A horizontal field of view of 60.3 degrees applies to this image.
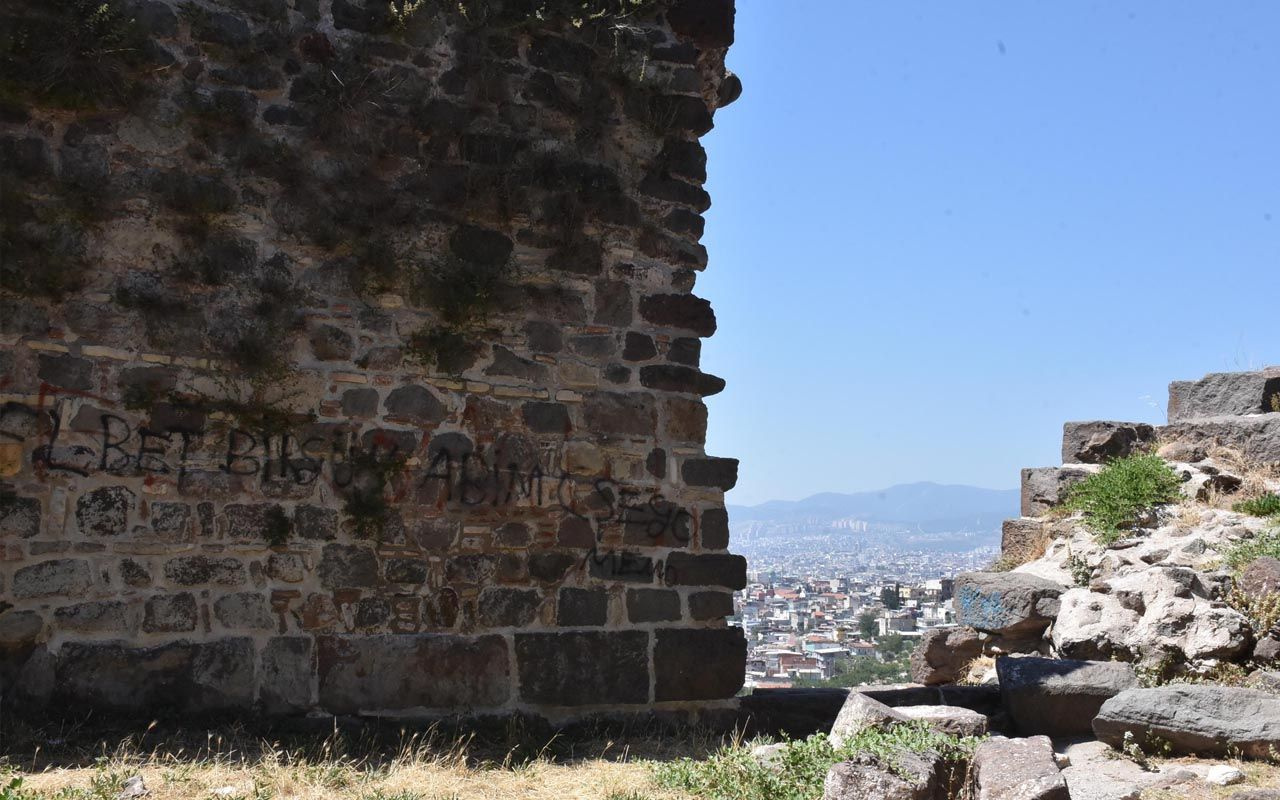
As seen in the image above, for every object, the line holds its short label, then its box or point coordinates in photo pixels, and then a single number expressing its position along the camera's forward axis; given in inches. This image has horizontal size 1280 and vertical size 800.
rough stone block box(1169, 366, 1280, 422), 409.7
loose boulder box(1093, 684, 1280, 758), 209.3
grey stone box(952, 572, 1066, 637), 323.3
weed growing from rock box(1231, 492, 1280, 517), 333.4
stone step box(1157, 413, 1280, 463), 383.6
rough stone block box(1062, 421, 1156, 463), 415.8
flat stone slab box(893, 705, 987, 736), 203.6
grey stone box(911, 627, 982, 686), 345.3
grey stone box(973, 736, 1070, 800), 157.1
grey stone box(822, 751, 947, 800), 162.9
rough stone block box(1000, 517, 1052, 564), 386.9
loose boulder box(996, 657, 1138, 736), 244.4
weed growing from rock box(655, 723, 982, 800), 178.2
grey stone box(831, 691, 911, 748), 204.2
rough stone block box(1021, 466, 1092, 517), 404.2
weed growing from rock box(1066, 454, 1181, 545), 353.4
